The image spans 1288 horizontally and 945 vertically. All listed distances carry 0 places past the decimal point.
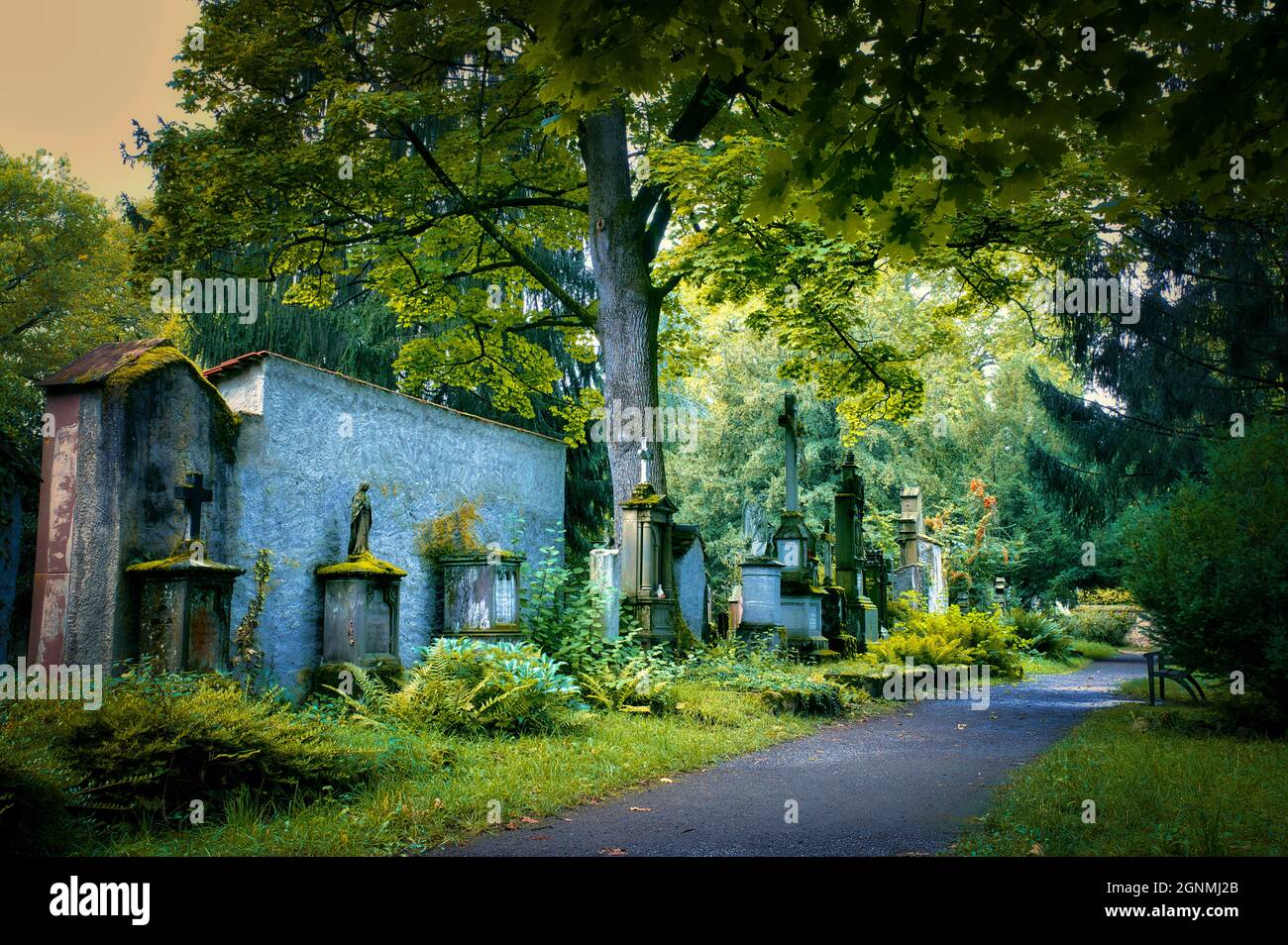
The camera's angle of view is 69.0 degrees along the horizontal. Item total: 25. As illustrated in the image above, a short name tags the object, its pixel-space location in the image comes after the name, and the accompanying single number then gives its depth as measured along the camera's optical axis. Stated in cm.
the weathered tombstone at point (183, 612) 729
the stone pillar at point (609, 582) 1139
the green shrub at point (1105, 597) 3016
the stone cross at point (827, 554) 1925
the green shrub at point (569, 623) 1070
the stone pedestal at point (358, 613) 935
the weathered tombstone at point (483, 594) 1087
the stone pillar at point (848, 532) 1788
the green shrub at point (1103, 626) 2709
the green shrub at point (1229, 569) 841
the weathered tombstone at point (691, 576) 1507
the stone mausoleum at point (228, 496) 733
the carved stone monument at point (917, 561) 2303
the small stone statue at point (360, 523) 973
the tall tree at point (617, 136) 448
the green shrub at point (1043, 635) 2164
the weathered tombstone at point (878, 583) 1975
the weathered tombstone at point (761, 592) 1491
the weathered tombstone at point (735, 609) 2213
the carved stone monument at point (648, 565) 1231
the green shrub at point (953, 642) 1568
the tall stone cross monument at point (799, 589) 1553
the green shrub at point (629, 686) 955
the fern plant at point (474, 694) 767
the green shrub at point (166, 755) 459
